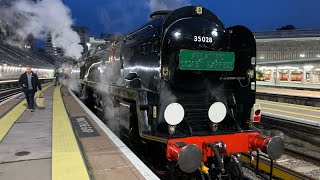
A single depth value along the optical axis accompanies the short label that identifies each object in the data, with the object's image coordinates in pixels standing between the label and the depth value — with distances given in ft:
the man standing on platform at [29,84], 32.65
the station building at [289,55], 92.37
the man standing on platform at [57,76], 92.22
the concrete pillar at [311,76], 90.58
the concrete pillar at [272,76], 105.81
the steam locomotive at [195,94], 17.13
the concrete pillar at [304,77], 92.30
